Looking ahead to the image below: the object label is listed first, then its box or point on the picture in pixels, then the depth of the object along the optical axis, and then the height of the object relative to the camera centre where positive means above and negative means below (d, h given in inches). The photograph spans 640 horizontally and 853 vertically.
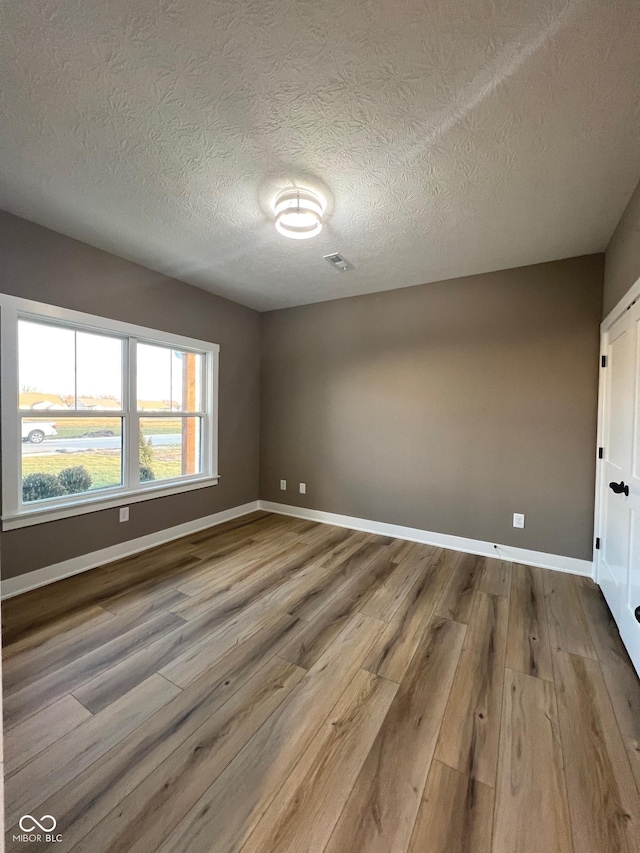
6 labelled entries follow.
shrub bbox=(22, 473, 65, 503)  98.3 -21.3
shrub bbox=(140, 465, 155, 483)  127.9 -21.8
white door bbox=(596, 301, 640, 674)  74.2 -14.1
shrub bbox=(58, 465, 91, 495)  106.8 -20.4
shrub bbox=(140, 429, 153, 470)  127.6 -13.7
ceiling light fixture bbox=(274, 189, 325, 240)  78.5 +47.8
